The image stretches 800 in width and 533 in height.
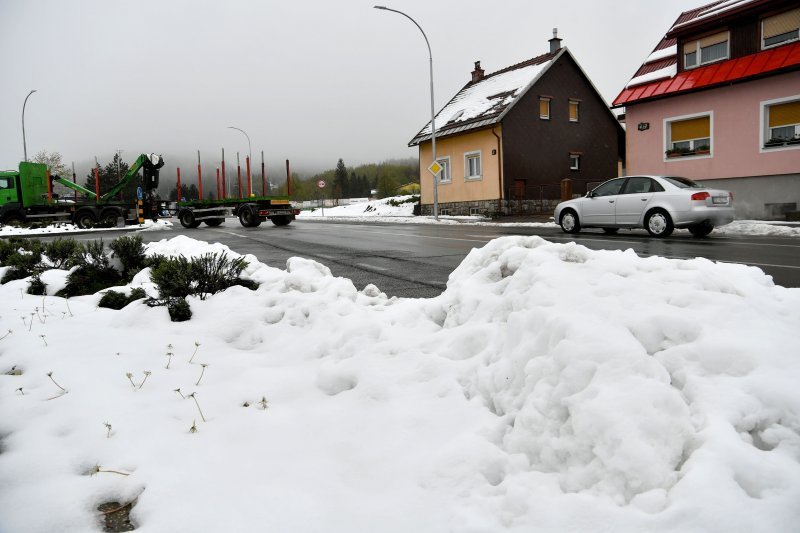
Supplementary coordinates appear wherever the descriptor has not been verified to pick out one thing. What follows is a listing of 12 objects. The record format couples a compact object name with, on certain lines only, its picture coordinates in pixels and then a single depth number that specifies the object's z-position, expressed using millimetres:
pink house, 18328
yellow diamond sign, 25381
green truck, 25969
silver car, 12930
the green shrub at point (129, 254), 6512
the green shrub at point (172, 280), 4512
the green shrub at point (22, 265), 6477
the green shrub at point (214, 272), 4773
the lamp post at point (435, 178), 26078
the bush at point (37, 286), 5652
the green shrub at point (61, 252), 6895
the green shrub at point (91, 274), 5776
